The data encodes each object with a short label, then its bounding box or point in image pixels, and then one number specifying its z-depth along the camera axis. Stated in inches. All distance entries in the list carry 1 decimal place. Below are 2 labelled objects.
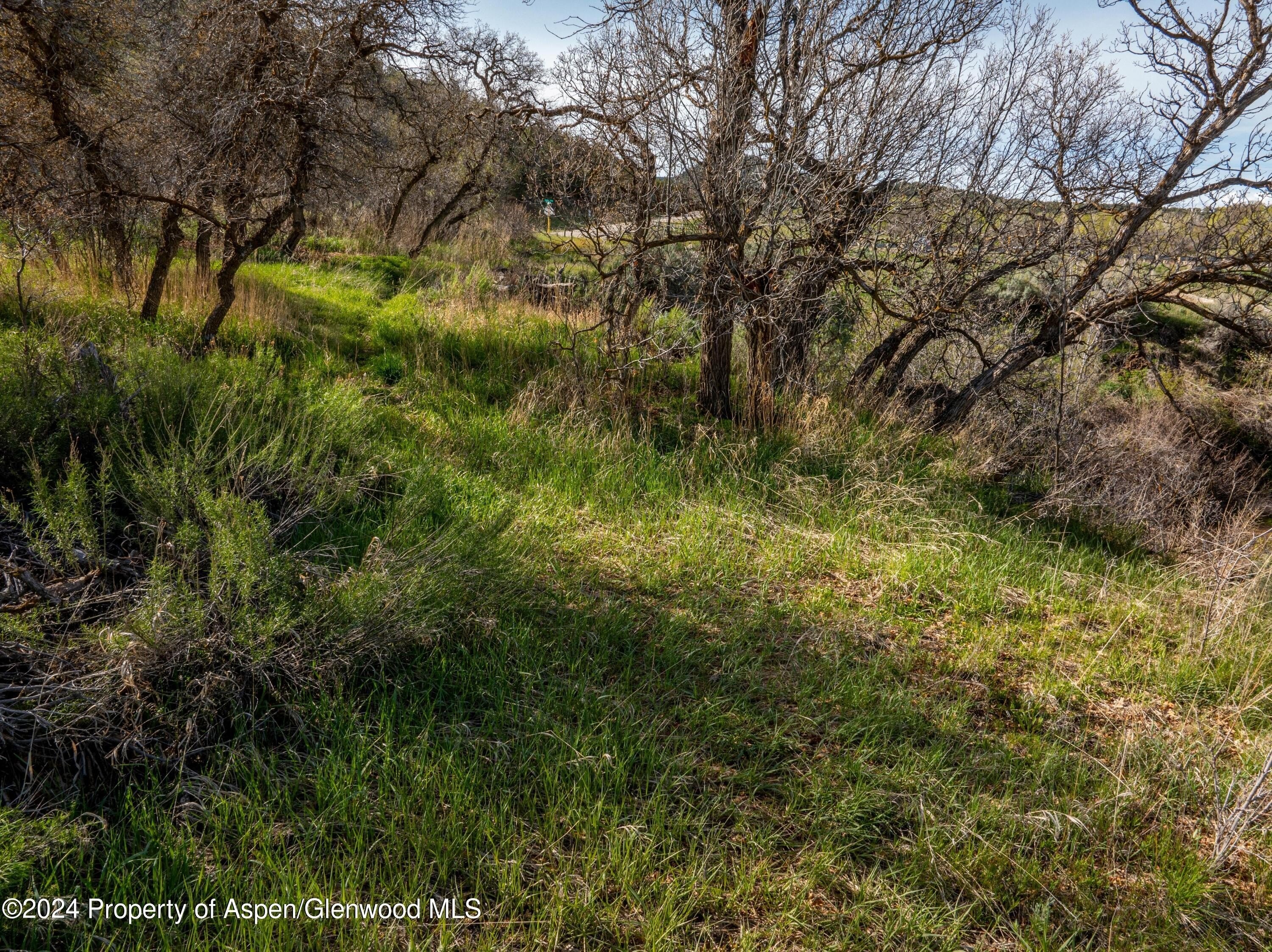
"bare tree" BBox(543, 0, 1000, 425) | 219.5
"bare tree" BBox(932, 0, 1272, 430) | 238.5
